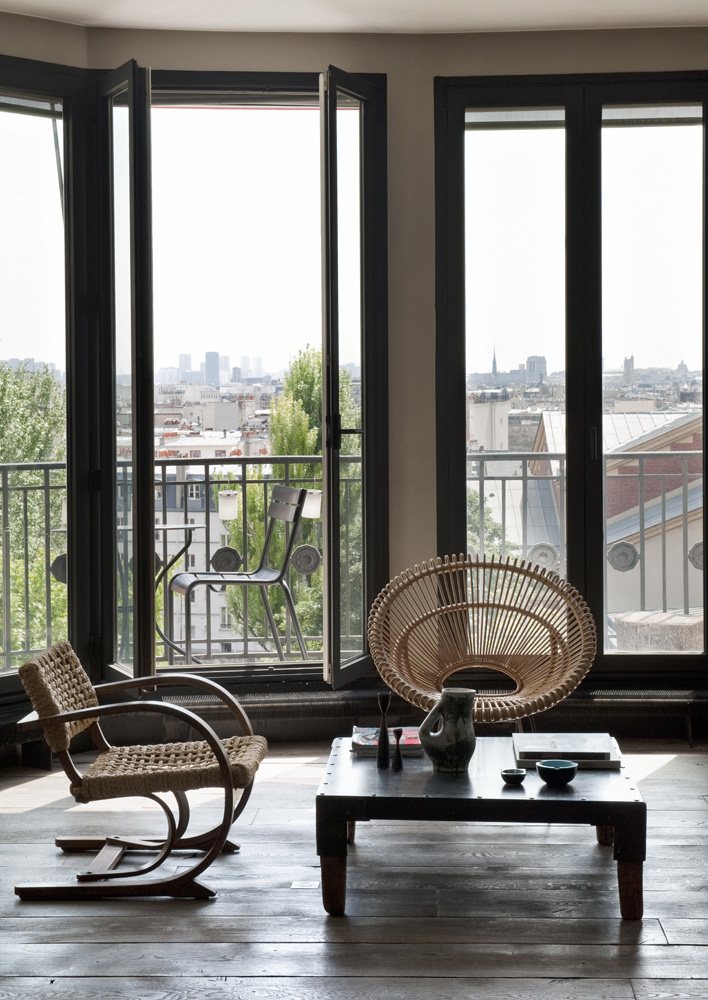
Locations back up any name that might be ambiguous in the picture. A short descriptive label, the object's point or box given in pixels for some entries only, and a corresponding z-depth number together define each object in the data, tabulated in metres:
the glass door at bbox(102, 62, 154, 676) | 4.24
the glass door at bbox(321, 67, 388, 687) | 4.34
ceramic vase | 3.11
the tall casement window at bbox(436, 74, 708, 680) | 4.64
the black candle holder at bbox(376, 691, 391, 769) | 3.19
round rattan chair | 4.01
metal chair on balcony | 5.54
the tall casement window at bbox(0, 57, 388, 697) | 4.32
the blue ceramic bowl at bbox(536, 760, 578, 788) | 2.97
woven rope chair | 3.01
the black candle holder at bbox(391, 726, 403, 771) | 3.16
